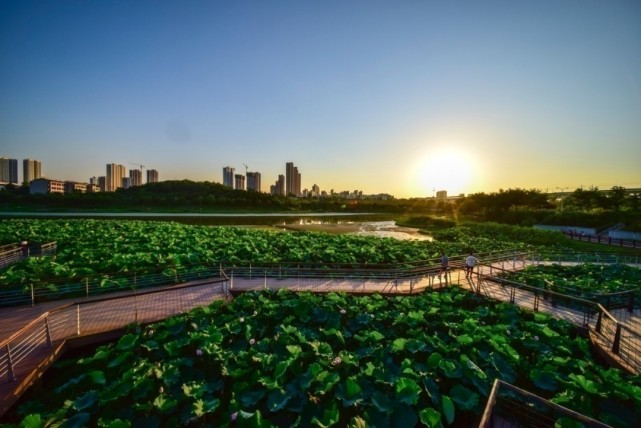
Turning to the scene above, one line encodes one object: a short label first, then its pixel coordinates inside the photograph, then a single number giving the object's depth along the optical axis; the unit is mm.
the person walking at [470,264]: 12662
